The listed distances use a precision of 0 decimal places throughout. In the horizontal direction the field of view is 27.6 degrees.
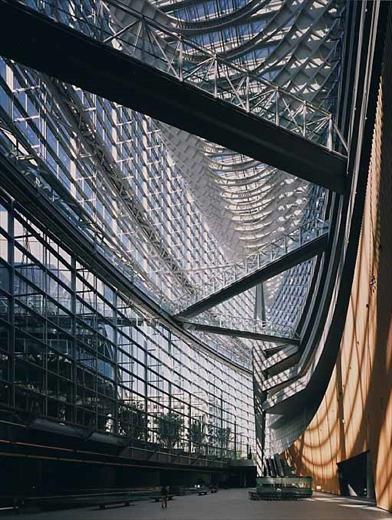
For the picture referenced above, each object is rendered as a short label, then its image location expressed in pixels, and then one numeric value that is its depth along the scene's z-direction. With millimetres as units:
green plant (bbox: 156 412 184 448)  47909
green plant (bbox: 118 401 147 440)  39719
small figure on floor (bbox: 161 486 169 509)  33000
